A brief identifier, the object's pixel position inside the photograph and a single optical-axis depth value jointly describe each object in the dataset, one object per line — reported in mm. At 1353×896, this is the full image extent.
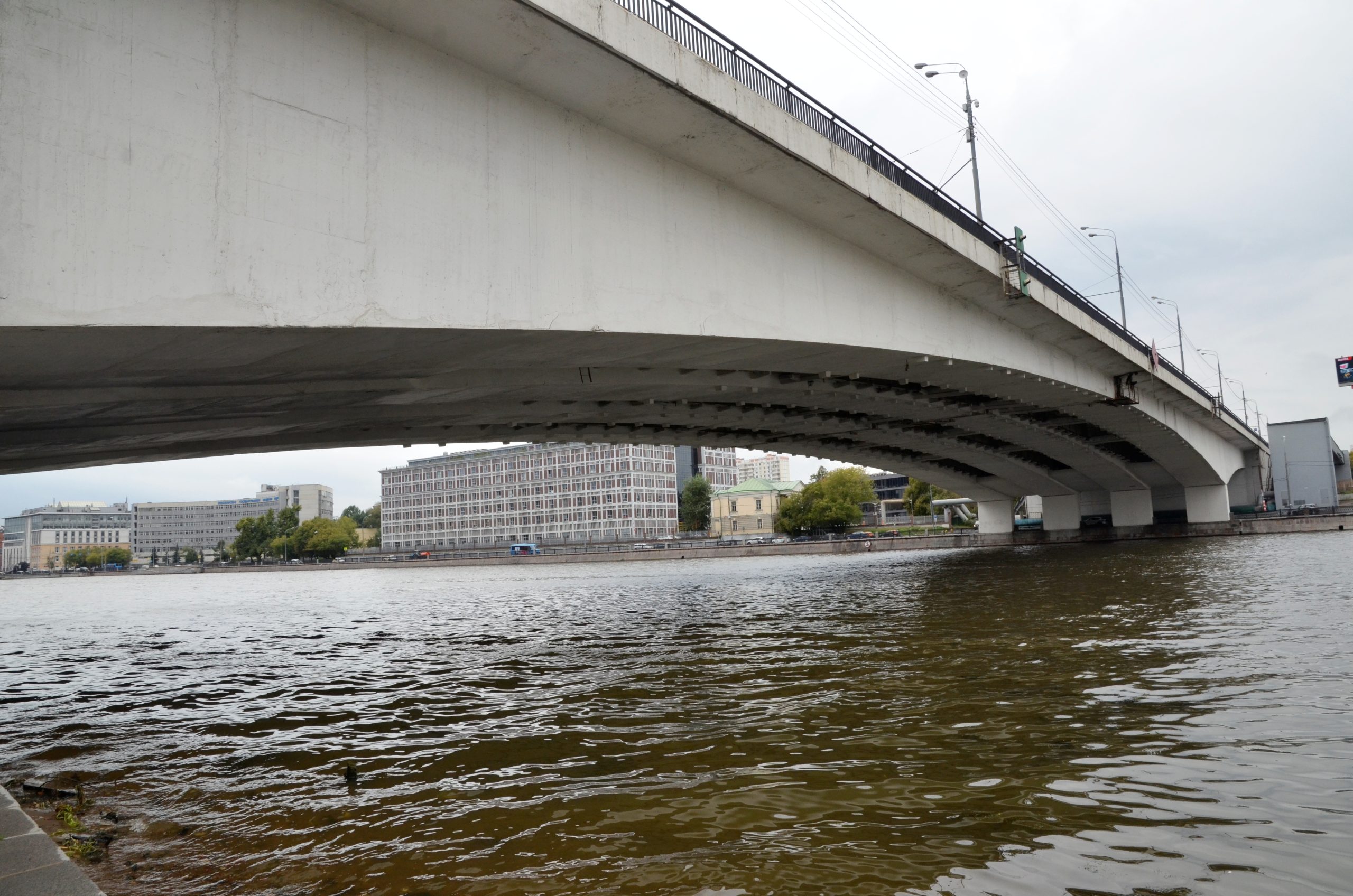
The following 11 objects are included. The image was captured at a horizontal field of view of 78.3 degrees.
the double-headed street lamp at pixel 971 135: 35053
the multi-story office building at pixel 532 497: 143000
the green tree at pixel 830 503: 107375
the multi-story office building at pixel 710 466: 181750
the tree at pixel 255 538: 176875
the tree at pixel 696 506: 160250
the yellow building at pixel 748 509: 141375
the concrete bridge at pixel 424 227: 8641
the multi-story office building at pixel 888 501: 139500
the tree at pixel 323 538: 165375
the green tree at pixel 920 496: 127188
